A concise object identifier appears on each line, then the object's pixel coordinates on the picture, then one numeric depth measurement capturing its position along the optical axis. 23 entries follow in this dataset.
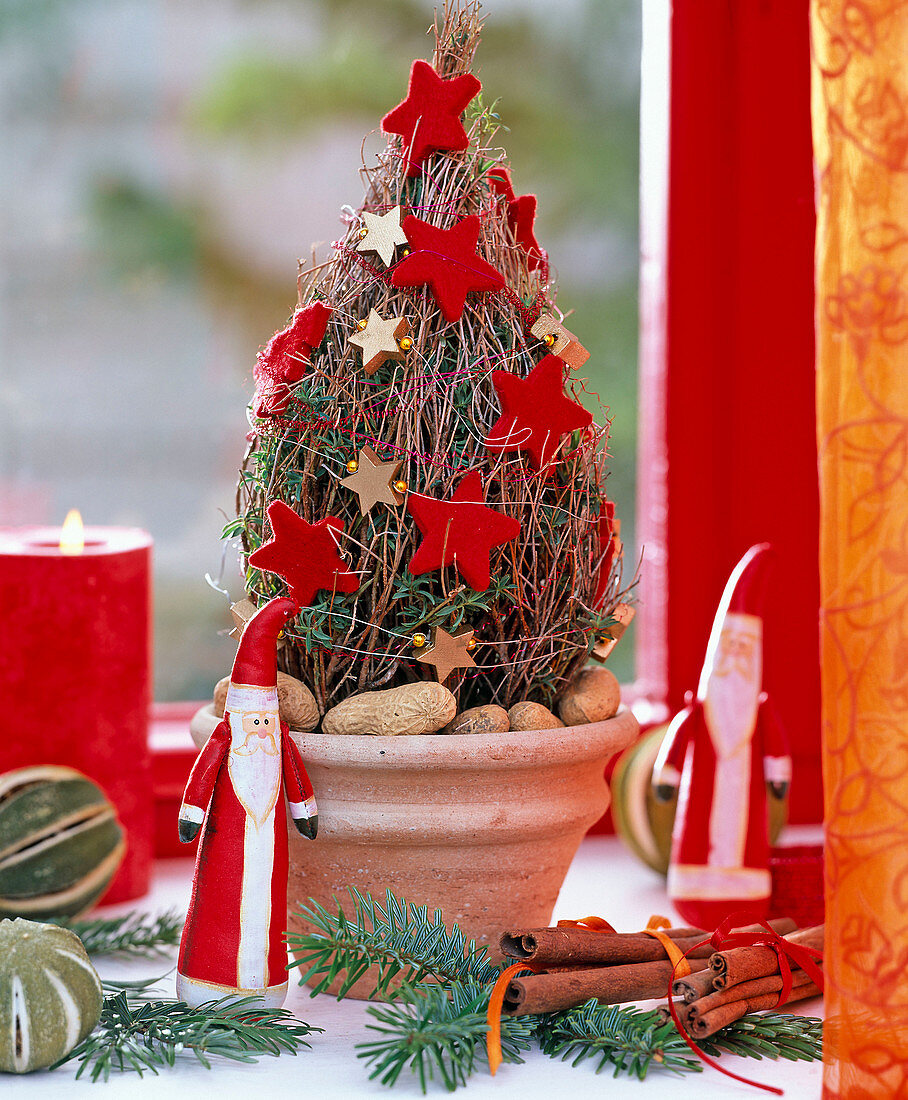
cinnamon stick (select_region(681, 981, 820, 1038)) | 1.01
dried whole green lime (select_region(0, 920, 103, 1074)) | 0.98
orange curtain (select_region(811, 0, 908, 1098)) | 0.94
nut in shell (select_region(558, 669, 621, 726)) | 1.07
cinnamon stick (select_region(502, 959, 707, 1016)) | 1.01
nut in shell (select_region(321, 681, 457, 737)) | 1.03
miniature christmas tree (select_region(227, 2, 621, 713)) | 1.04
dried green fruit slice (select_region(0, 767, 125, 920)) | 1.11
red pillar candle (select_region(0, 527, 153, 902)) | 1.15
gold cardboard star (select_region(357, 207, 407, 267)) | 1.05
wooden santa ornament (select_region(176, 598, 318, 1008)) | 1.02
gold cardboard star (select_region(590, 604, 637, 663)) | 1.09
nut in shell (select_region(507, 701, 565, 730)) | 1.05
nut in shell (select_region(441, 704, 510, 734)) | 1.04
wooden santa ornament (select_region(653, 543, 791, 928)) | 1.11
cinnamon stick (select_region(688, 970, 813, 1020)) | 1.01
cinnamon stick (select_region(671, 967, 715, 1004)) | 1.02
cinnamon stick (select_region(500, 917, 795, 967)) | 1.02
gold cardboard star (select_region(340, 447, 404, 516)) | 1.03
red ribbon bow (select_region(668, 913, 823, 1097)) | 1.04
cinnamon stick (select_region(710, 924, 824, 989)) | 1.02
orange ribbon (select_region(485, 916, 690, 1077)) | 0.99
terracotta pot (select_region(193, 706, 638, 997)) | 1.03
